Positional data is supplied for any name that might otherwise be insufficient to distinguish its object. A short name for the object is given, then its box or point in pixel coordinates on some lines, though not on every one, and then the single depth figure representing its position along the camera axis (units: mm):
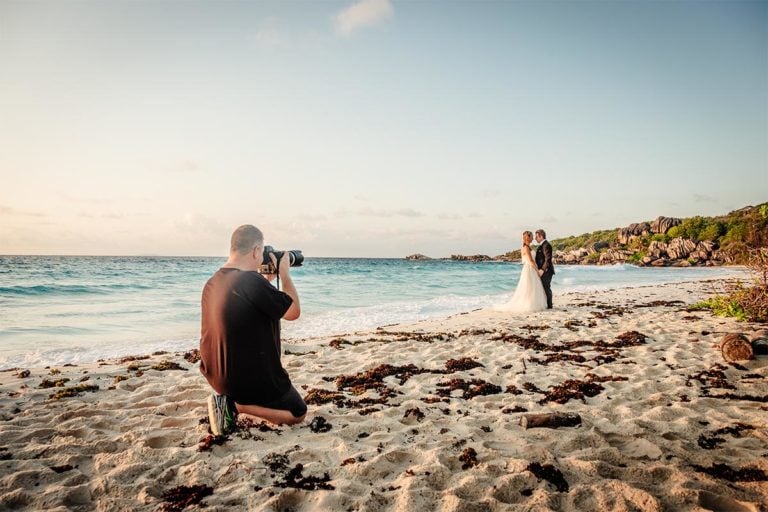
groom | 12484
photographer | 3615
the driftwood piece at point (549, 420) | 4109
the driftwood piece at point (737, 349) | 5984
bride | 12781
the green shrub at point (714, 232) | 45847
